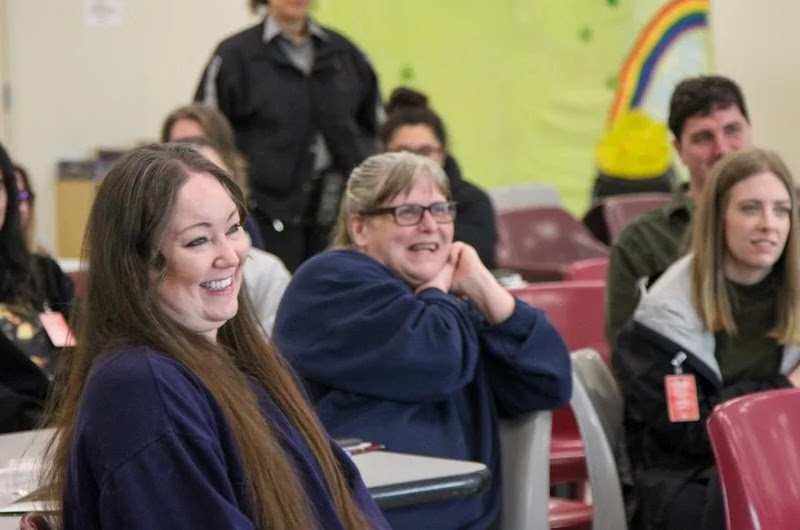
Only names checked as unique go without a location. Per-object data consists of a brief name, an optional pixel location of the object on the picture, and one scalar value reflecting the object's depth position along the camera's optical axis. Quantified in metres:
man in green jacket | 6.50
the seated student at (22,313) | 5.37
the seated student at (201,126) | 7.44
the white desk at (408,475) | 3.88
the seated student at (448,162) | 7.82
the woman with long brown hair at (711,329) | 5.50
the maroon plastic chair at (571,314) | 6.66
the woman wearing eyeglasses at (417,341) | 4.89
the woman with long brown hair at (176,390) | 2.90
